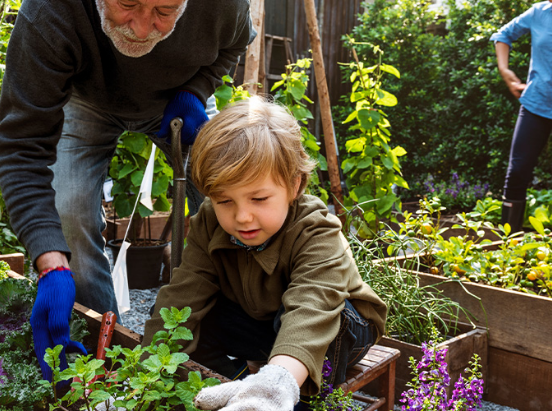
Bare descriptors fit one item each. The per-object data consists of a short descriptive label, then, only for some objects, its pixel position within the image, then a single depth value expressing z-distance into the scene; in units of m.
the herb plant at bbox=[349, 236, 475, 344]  1.91
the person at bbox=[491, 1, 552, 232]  3.36
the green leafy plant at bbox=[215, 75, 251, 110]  2.68
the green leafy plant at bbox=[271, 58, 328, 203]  2.99
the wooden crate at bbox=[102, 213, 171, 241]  3.69
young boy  1.19
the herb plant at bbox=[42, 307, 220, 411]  1.03
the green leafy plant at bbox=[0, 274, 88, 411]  1.22
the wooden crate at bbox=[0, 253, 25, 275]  2.22
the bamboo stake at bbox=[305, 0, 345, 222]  2.77
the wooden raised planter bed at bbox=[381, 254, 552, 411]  1.84
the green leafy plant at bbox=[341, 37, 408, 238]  2.94
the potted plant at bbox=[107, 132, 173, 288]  3.03
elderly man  1.39
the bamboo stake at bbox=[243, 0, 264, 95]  2.70
